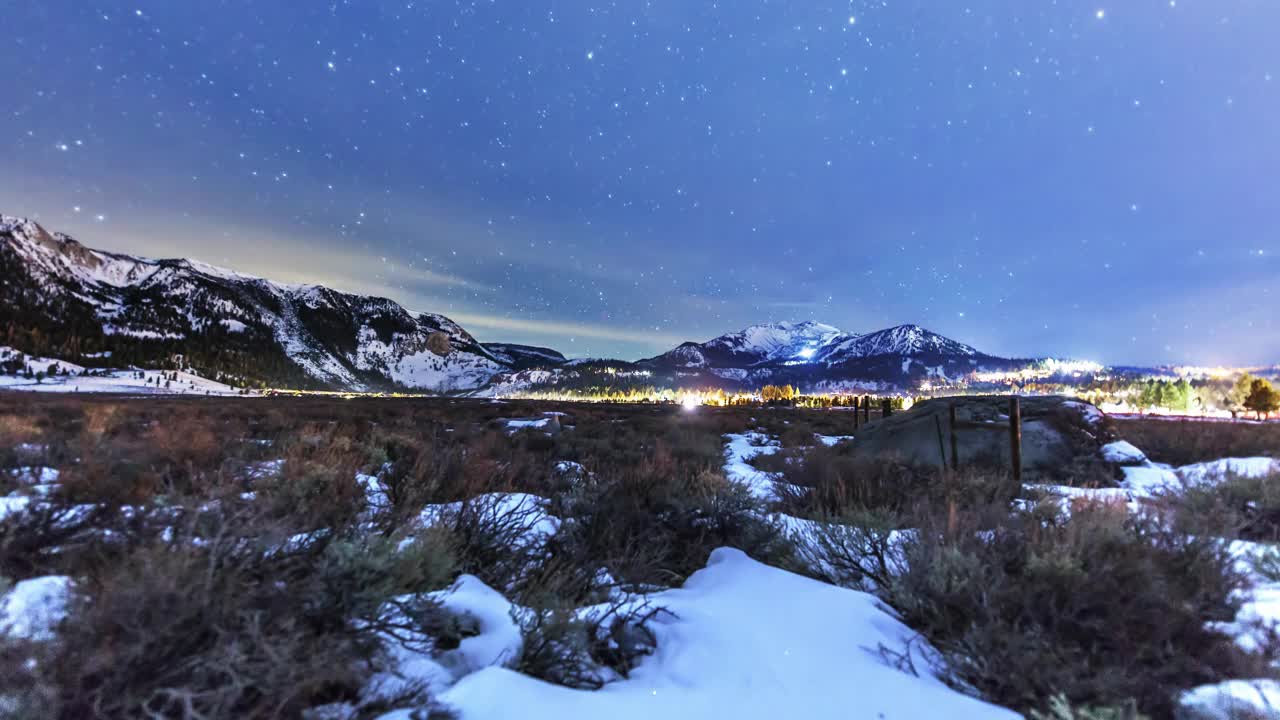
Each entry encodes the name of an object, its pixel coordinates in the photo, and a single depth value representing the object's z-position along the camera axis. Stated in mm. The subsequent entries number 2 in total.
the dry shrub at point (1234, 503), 4262
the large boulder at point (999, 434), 11505
